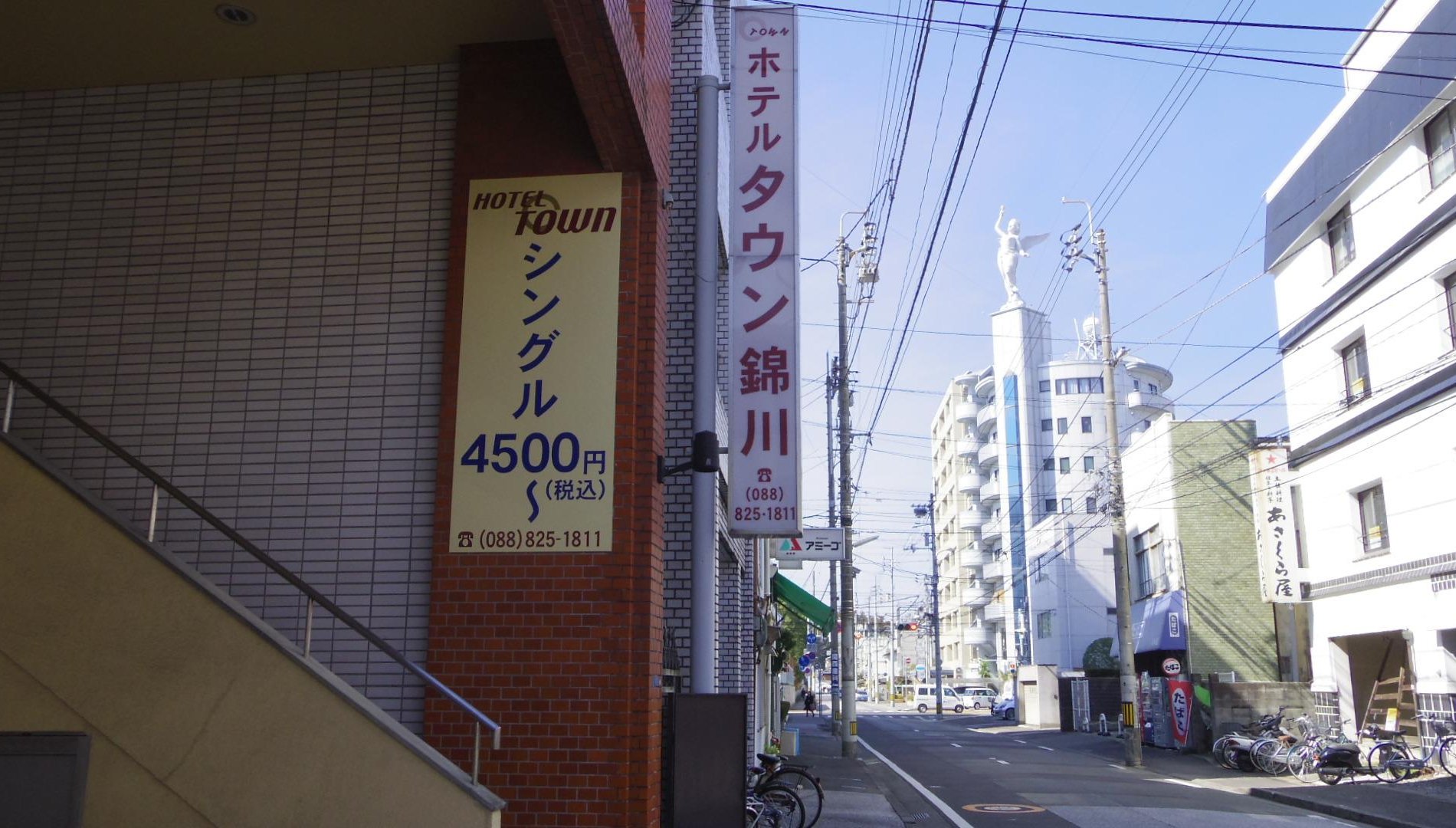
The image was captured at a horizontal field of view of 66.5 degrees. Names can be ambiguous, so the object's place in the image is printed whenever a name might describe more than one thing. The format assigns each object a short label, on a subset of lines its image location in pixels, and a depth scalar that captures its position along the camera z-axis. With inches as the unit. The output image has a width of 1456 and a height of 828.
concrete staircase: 249.6
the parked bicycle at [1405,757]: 708.7
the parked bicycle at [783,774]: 463.5
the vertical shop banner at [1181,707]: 1088.2
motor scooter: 725.6
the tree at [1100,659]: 1626.5
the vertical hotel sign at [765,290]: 355.3
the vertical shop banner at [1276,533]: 994.7
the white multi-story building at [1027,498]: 2443.4
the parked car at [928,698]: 2815.0
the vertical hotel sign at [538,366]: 305.1
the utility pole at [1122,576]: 952.3
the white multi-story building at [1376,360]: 752.3
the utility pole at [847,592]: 1050.1
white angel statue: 3080.7
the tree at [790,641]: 1015.0
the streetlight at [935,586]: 2544.3
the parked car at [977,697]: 2746.1
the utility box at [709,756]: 295.4
